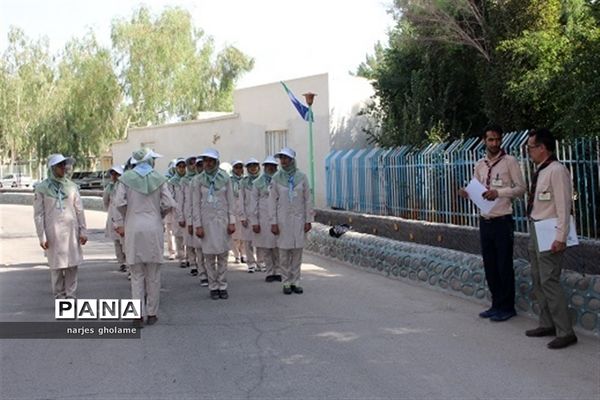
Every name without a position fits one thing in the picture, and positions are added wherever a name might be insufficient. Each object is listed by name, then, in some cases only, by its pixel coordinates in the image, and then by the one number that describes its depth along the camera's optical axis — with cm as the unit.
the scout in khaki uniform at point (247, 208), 1182
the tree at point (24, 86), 4972
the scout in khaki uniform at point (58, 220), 868
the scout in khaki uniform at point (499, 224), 739
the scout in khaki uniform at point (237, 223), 1212
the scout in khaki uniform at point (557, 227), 636
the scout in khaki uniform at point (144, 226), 764
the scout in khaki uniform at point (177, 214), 1235
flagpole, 1816
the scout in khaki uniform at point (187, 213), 1138
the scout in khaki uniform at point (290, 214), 958
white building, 2270
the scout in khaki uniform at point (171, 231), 1351
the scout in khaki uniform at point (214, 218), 925
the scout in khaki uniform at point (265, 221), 1085
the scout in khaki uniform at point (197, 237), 951
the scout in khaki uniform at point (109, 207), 1209
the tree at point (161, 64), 4375
